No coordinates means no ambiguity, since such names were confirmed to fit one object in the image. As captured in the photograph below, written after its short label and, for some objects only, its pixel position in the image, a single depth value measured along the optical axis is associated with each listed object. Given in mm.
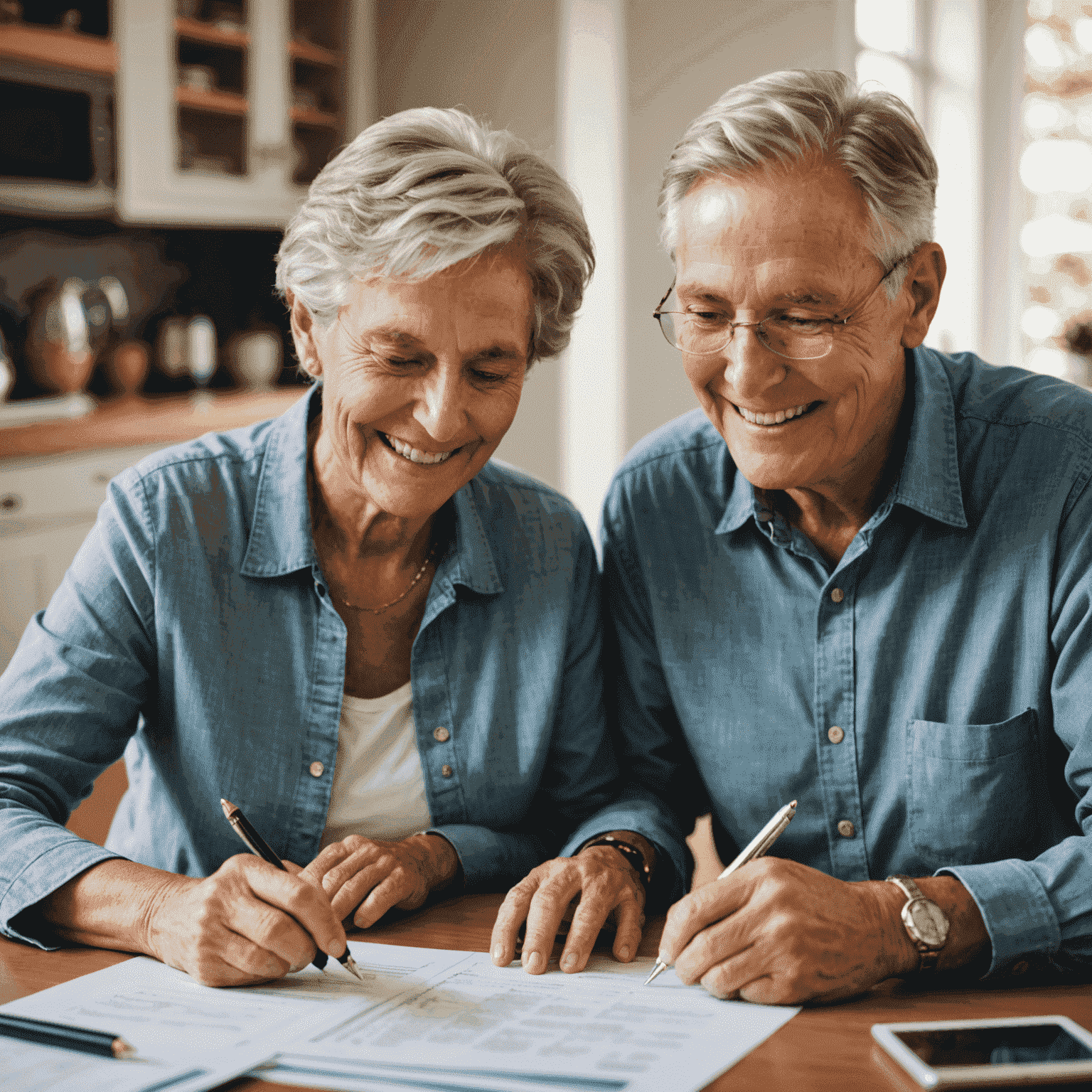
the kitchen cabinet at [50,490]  3326
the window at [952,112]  6352
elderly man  1230
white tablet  806
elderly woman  1214
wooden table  838
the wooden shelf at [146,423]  3381
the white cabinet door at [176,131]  3883
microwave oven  3512
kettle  3666
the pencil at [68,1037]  840
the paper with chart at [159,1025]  816
